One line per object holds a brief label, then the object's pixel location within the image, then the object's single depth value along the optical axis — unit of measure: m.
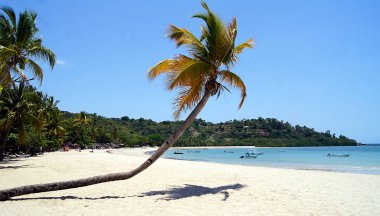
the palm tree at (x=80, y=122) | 60.31
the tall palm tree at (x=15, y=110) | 21.20
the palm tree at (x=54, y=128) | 42.39
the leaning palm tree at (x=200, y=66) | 9.58
